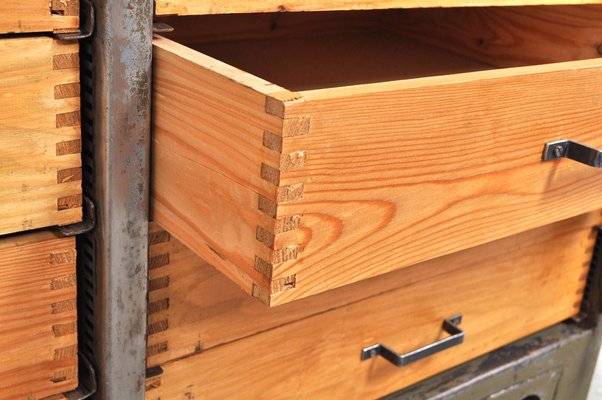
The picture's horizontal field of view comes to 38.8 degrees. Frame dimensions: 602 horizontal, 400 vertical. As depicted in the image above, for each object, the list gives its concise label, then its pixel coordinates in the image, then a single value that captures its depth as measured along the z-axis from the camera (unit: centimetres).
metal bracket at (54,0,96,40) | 66
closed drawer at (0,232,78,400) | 73
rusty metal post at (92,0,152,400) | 67
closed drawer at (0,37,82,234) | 66
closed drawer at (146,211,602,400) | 84
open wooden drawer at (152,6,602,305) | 60
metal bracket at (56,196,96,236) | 74
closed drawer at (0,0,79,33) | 64
